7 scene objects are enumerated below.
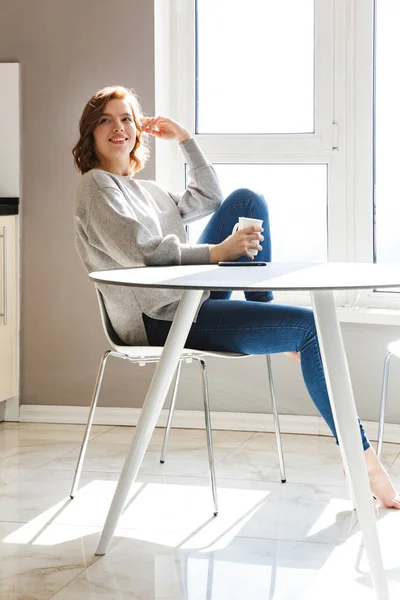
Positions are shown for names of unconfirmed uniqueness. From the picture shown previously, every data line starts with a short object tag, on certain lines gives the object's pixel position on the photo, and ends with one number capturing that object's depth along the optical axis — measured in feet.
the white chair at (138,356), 8.73
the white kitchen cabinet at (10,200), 12.32
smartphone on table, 8.27
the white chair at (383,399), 9.08
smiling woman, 8.48
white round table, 6.59
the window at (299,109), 11.92
